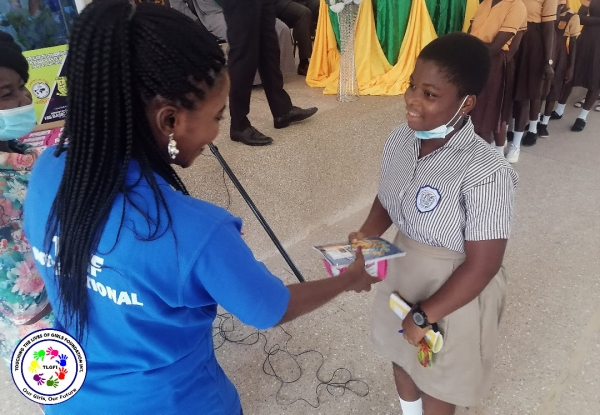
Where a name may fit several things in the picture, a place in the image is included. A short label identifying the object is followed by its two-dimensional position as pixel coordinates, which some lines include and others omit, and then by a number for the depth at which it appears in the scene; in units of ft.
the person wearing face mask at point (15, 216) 3.37
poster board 5.94
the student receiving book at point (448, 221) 3.24
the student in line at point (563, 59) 11.05
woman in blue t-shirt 2.06
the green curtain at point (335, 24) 11.51
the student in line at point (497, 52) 8.74
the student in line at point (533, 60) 9.52
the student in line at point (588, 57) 11.57
